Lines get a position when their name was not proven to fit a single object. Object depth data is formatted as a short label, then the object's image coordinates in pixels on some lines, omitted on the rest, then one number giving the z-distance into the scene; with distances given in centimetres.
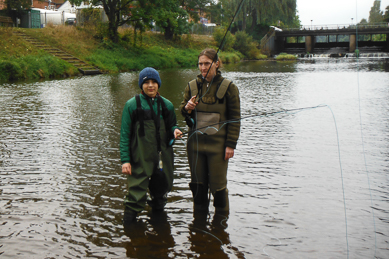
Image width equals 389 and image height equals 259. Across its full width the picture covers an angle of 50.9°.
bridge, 5938
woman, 414
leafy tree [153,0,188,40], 3628
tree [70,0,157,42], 3472
